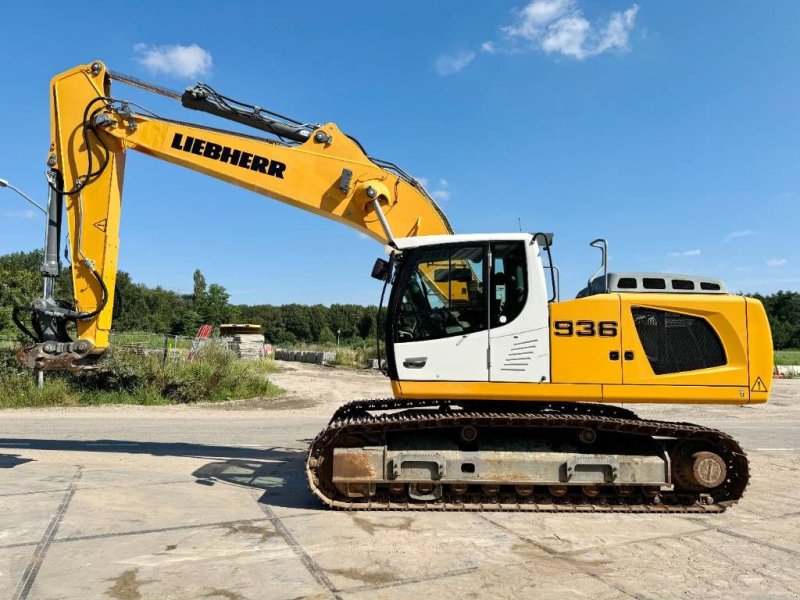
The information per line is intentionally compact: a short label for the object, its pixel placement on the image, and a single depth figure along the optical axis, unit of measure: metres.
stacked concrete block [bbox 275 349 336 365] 39.09
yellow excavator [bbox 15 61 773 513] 6.20
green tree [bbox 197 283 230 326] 71.19
